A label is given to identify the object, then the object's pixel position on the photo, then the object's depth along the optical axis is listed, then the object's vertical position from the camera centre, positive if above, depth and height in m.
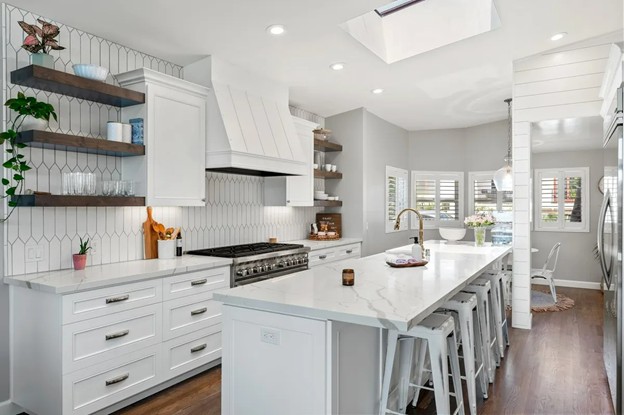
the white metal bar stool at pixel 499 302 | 3.67 -0.88
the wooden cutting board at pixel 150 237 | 3.53 -0.25
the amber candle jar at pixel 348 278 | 2.37 -0.40
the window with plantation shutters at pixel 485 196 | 7.38 +0.20
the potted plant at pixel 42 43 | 2.63 +1.02
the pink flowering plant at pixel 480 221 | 4.88 -0.16
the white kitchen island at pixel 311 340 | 1.82 -0.62
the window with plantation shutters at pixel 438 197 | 7.73 +0.18
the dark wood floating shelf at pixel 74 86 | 2.62 +0.80
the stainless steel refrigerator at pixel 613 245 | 2.47 -0.24
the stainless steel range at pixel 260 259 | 3.70 -0.50
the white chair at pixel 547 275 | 5.92 -0.93
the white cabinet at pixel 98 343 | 2.48 -0.88
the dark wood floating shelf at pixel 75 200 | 2.60 +0.04
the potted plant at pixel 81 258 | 2.94 -0.36
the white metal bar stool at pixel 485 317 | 3.14 -0.83
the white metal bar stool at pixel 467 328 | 2.64 -0.76
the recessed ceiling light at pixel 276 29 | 3.43 +1.45
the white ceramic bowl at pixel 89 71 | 2.89 +0.92
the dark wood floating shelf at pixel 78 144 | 2.61 +0.41
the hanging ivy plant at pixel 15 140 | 2.55 +0.41
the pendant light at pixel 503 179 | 5.54 +0.38
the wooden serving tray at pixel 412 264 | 3.05 -0.41
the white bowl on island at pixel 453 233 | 5.25 -0.32
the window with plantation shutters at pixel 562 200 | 6.85 +0.12
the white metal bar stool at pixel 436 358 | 2.14 -0.81
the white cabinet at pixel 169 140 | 3.26 +0.54
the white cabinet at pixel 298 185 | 4.95 +0.26
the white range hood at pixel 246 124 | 3.75 +0.79
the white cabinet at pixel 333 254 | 4.92 -0.59
